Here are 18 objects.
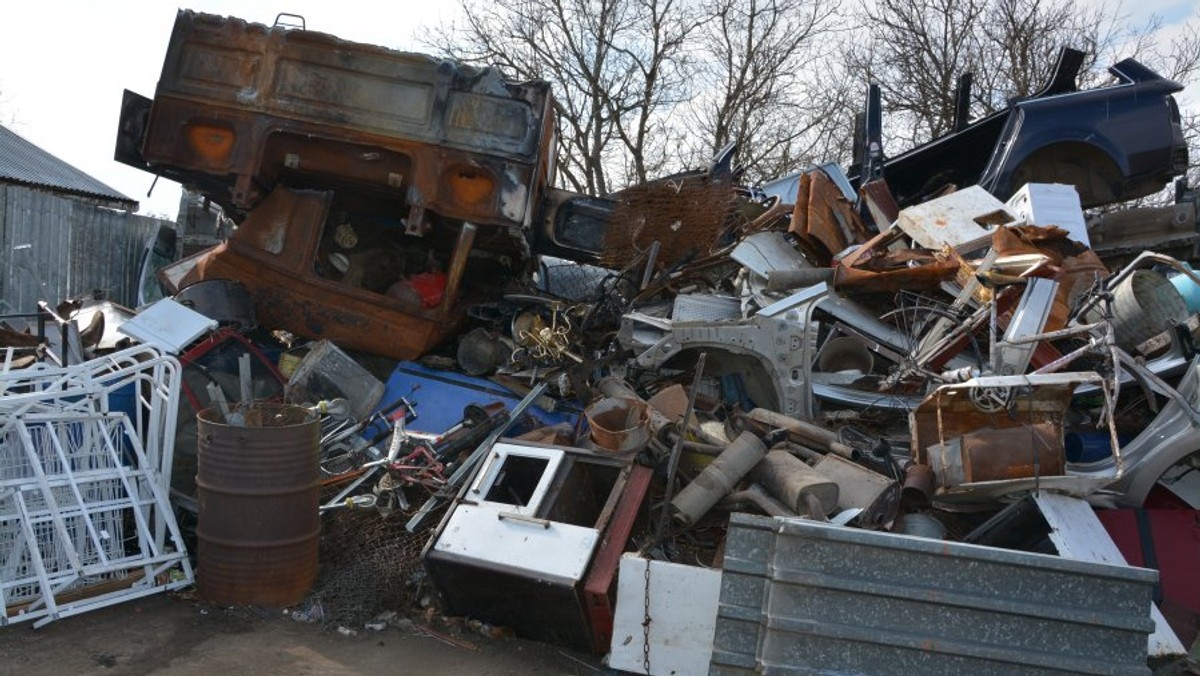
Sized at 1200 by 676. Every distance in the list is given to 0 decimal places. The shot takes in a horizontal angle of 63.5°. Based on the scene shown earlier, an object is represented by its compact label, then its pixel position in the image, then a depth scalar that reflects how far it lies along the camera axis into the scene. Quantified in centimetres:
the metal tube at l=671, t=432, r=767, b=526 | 498
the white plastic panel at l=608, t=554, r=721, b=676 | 430
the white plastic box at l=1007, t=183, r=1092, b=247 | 718
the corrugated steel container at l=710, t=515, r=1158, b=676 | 317
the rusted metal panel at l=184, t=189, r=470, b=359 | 722
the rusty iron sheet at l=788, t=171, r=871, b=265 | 778
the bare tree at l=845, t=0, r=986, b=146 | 1916
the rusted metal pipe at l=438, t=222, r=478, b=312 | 698
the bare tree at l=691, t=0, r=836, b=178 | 2175
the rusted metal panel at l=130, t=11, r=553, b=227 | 675
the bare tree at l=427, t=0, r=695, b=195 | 2175
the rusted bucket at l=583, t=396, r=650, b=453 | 532
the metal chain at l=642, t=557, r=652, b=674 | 431
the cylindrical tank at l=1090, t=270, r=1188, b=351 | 631
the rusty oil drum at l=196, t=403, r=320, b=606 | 494
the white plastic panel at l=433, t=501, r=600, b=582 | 441
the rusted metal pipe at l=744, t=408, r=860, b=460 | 561
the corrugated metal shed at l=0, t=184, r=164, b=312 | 1091
